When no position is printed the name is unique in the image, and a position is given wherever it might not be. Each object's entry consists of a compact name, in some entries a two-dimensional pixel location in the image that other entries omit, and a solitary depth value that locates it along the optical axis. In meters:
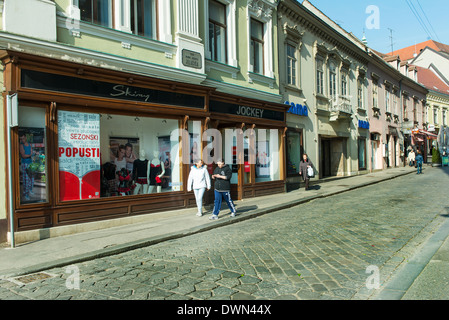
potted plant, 32.25
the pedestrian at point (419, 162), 23.33
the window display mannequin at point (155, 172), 9.94
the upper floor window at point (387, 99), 28.41
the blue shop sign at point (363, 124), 23.17
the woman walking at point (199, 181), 9.74
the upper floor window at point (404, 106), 32.06
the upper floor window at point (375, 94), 26.03
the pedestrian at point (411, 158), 28.47
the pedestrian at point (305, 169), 15.27
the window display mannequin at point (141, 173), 9.65
